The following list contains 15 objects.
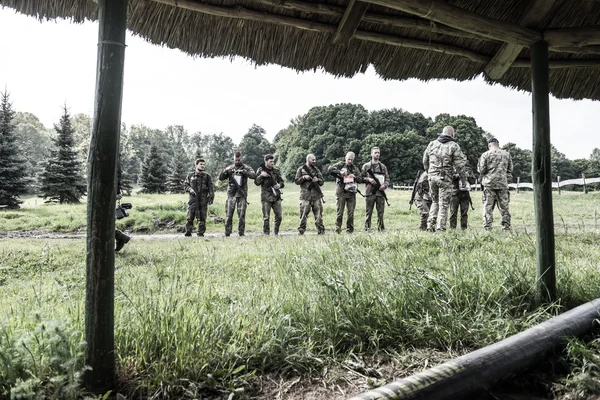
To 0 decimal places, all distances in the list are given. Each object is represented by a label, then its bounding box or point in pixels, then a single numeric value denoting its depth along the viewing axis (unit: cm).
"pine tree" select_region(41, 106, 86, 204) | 2769
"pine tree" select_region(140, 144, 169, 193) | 3816
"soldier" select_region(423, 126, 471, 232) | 902
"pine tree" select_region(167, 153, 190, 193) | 3984
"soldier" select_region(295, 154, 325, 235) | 1184
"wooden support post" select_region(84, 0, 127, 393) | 187
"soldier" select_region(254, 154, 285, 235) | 1202
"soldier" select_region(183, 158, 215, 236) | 1228
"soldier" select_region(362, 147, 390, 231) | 1158
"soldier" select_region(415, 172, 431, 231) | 1184
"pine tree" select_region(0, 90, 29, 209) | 2305
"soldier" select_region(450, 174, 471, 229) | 1027
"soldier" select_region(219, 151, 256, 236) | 1195
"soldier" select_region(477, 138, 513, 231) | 975
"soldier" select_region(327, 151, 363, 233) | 1150
